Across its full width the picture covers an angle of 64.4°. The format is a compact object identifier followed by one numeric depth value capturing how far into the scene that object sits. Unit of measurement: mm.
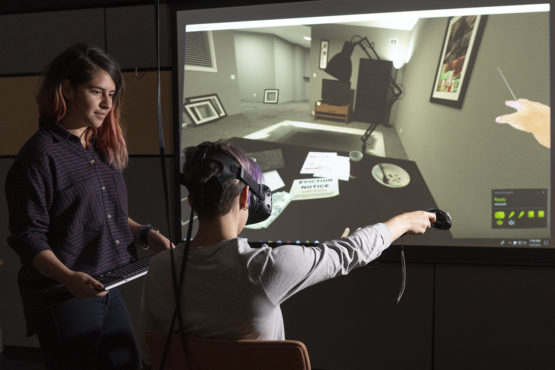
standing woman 1284
